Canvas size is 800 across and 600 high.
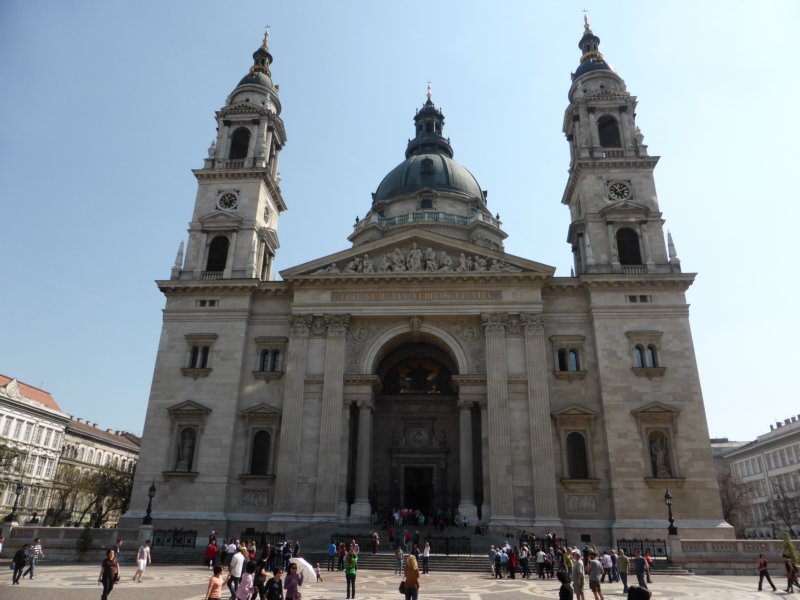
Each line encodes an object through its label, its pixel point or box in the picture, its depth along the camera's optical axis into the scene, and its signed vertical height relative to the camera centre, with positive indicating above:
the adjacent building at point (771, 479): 73.12 +7.71
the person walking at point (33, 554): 20.31 -1.09
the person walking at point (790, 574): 18.53 -1.01
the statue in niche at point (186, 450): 34.41 +4.12
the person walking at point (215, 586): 11.12 -1.07
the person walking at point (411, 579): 13.05 -1.01
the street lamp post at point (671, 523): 27.23 +0.57
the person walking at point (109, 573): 14.04 -1.12
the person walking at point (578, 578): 15.35 -1.07
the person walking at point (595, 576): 15.50 -1.03
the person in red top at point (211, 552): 21.33 -0.90
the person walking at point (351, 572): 16.28 -1.11
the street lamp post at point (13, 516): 29.30 +0.22
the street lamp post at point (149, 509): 29.03 +0.67
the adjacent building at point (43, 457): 59.44 +7.05
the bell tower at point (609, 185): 38.16 +22.59
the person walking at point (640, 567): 17.51 -0.89
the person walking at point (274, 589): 11.75 -1.16
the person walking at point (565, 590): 11.23 -1.01
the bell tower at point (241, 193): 39.97 +22.45
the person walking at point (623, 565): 17.94 -0.85
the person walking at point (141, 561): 19.58 -1.15
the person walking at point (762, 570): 19.66 -0.97
